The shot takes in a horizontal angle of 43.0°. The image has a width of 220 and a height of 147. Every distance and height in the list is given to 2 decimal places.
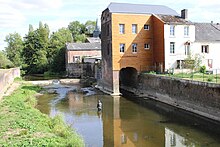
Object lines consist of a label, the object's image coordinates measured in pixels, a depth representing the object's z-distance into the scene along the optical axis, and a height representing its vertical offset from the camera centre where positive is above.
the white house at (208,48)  35.38 +2.25
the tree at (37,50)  71.12 +4.35
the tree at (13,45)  95.34 +7.70
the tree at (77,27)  102.56 +14.49
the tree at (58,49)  69.06 +4.57
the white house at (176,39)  33.38 +3.26
